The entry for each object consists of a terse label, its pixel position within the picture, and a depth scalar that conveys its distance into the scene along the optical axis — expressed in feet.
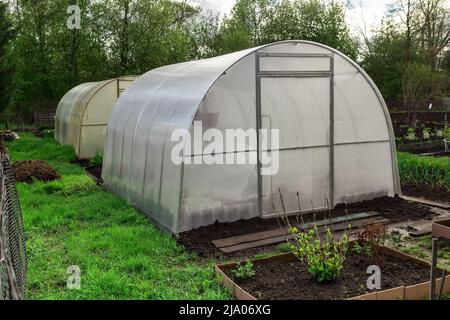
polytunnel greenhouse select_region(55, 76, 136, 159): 45.96
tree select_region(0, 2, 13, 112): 61.77
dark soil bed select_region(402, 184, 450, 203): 29.27
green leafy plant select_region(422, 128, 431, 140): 49.69
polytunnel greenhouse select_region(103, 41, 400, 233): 22.85
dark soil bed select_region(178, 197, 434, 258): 20.79
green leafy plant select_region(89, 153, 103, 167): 42.37
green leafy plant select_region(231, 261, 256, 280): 16.76
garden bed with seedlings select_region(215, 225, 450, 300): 15.43
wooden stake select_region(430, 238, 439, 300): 12.04
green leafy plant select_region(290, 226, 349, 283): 15.94
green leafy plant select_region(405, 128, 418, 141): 49.68
